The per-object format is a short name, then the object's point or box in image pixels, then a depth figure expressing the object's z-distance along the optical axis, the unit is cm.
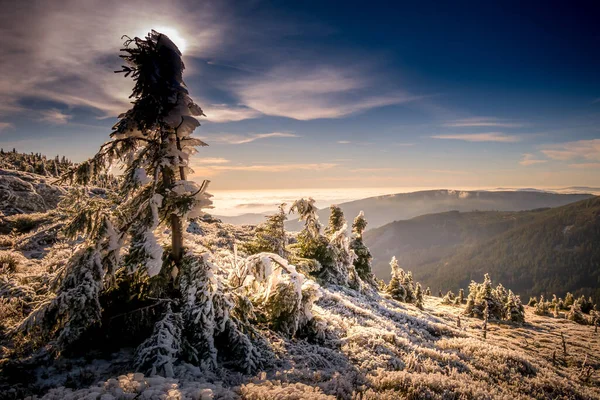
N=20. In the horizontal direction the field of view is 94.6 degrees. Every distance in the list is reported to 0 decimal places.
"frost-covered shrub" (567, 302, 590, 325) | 7106
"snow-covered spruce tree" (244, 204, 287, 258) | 1677
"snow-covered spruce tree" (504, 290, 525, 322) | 6009
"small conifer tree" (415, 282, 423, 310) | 5469
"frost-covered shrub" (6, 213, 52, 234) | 2120
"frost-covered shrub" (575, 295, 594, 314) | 8388
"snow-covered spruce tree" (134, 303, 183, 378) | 655
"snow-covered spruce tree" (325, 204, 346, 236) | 3757
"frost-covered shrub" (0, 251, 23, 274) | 1136
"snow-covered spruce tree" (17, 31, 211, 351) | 628
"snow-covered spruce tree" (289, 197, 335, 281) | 1755
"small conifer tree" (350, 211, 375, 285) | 3862
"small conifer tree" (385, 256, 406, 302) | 5116
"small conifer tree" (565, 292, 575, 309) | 8969
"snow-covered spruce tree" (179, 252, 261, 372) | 752
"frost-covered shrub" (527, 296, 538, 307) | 10329
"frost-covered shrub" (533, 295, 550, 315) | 8394
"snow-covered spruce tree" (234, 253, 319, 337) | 995
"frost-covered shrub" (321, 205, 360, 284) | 2726
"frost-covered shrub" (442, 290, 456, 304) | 9706
